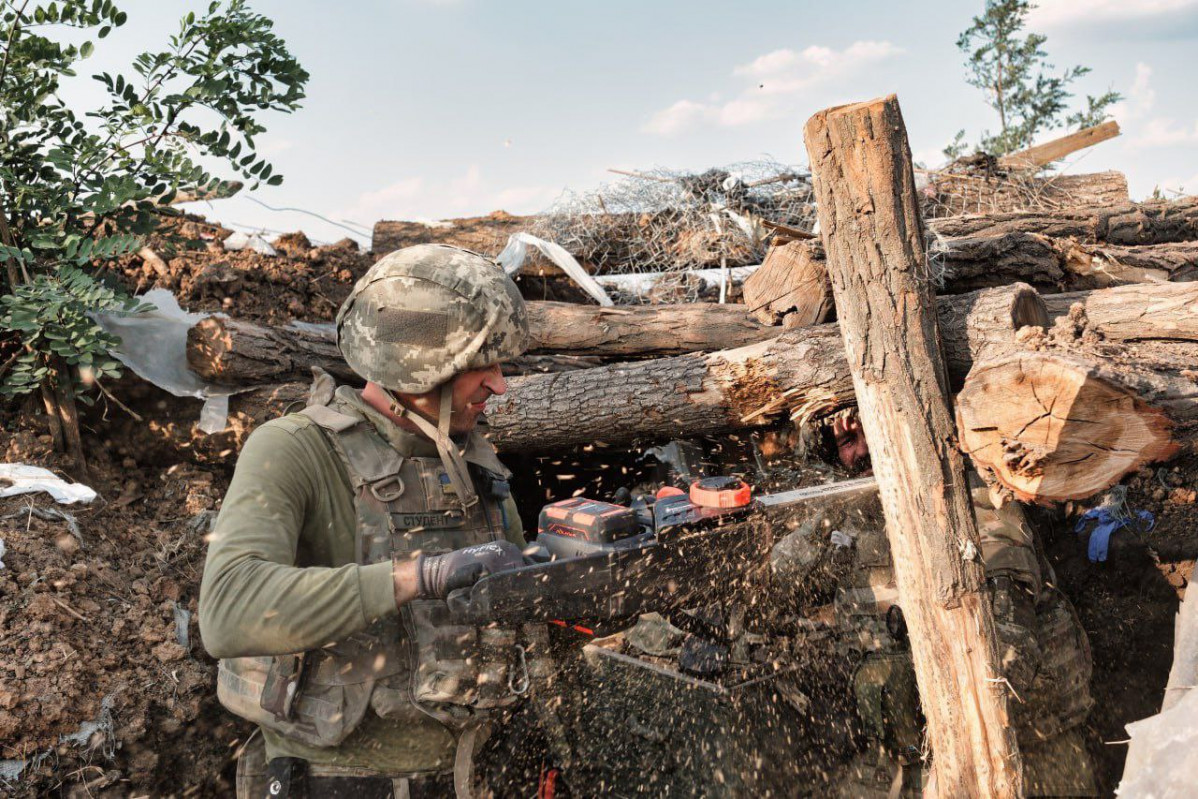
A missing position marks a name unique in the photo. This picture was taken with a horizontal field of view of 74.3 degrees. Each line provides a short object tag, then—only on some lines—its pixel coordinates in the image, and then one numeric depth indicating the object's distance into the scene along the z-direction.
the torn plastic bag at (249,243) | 5.98
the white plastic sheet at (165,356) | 4.29
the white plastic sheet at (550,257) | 5.76
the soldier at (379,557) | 1.75
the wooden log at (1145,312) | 3.21
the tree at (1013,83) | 14.51
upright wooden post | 2.80
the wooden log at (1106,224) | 4.77
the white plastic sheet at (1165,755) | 1.89
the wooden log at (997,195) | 6.52
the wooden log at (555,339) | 4.40
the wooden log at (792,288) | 4.12
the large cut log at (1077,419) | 2.44
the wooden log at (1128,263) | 4.31
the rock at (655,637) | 3.80
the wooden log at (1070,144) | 8.03
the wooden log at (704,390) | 3.49
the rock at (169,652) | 3.50
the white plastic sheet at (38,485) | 3.70
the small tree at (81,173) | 3.83
